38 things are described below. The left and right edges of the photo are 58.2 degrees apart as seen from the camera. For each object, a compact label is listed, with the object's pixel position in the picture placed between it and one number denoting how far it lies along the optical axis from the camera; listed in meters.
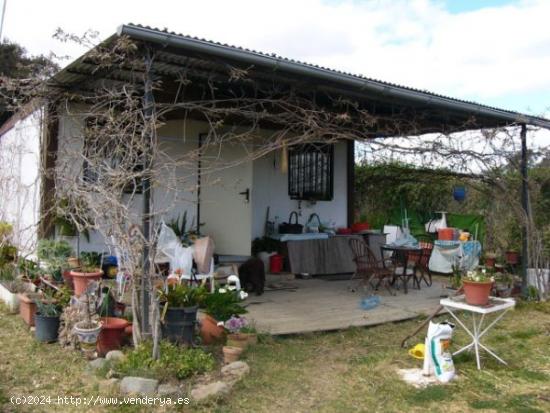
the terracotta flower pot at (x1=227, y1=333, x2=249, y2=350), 4.36
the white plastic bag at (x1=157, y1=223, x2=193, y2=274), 6.15
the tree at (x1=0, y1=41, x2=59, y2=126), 5.32
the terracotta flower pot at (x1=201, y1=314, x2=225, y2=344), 4.64
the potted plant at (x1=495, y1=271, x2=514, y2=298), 7.22
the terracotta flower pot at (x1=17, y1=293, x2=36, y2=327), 5.21
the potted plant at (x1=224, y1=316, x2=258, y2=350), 4.37
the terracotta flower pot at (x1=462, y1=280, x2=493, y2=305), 4.28
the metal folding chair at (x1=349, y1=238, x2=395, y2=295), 7.14
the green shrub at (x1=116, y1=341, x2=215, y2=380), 3.75
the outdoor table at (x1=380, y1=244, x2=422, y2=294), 7.46
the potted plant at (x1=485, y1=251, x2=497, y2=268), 8.40
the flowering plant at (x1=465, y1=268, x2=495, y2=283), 4.38
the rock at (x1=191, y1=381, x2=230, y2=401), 3.47
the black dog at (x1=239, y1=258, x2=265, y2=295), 6.95
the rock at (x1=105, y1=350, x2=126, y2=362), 4.02
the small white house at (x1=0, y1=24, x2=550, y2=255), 4.98
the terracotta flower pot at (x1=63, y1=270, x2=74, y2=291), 5.58
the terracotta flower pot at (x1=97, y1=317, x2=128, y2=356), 4.33
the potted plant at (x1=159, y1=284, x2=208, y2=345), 4.23
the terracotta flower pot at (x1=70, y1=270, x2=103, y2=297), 5.06
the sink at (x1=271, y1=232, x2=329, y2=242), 8.50
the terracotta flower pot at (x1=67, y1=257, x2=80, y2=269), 6.00
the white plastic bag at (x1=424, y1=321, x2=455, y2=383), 3.92
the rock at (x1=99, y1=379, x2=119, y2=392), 3.58
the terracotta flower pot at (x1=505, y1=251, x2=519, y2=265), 8.22
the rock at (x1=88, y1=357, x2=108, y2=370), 3.94
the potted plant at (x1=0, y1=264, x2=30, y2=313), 5.92
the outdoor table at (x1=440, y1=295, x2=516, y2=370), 4.21
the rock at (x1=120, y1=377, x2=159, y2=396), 3.49
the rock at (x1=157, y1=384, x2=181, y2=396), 3.51
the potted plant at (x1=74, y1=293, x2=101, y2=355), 4.19
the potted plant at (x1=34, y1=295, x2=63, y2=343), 4.75
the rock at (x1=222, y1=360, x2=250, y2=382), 3.84
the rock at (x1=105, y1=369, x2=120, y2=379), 3.75
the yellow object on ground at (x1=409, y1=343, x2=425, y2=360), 4.36
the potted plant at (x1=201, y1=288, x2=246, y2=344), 4.64
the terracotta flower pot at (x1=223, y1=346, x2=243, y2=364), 4.20
